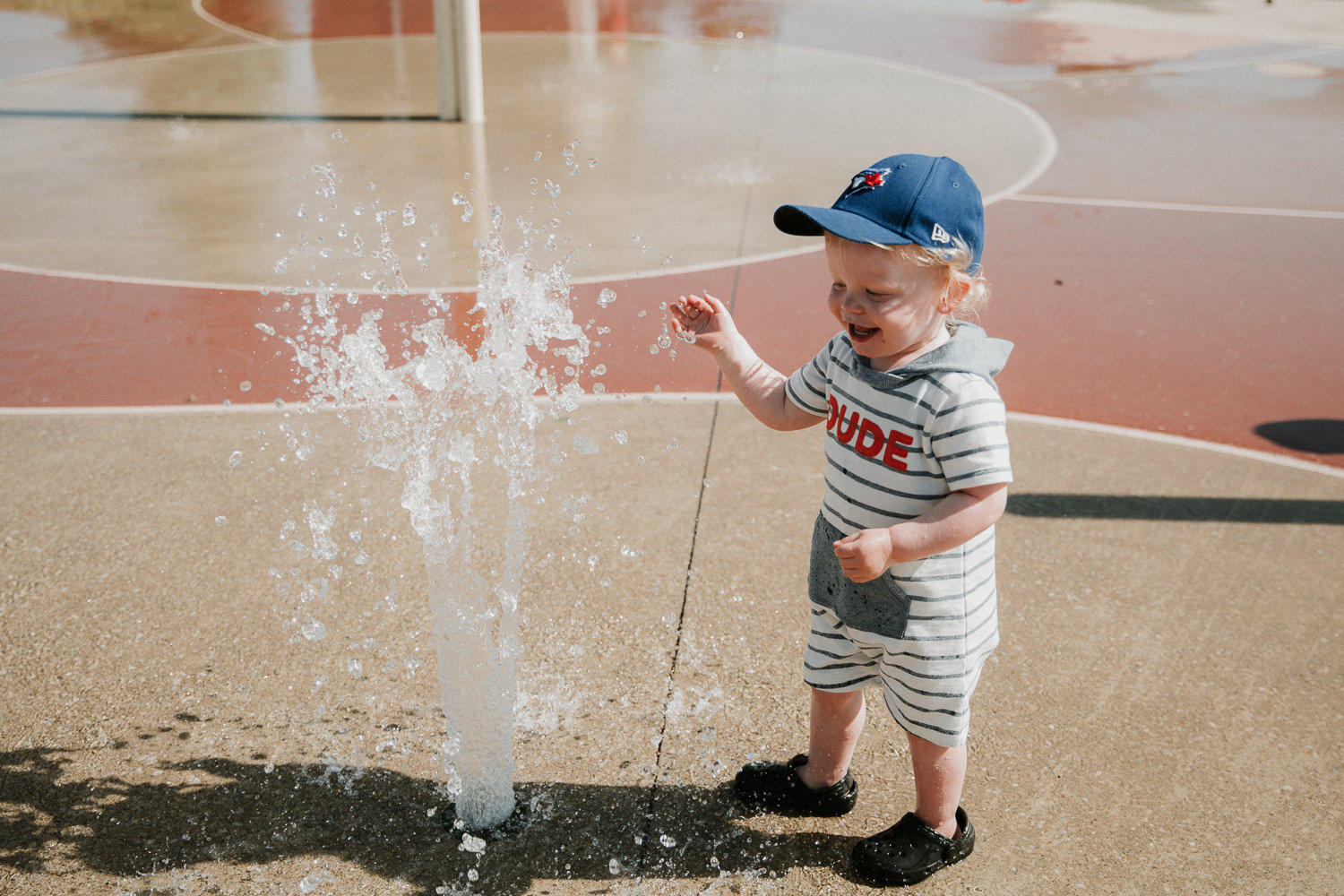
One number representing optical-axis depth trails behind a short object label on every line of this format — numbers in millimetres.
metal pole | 9023
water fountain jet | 2590
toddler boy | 2080
